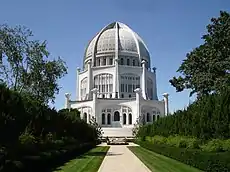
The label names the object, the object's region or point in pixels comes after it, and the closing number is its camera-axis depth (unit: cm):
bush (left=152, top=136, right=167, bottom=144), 3314
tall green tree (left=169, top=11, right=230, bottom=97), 3178
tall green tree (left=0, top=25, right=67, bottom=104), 3631
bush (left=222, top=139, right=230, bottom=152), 1716
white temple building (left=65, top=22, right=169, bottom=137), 11194
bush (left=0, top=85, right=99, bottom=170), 1525
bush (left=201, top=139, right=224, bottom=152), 1773
